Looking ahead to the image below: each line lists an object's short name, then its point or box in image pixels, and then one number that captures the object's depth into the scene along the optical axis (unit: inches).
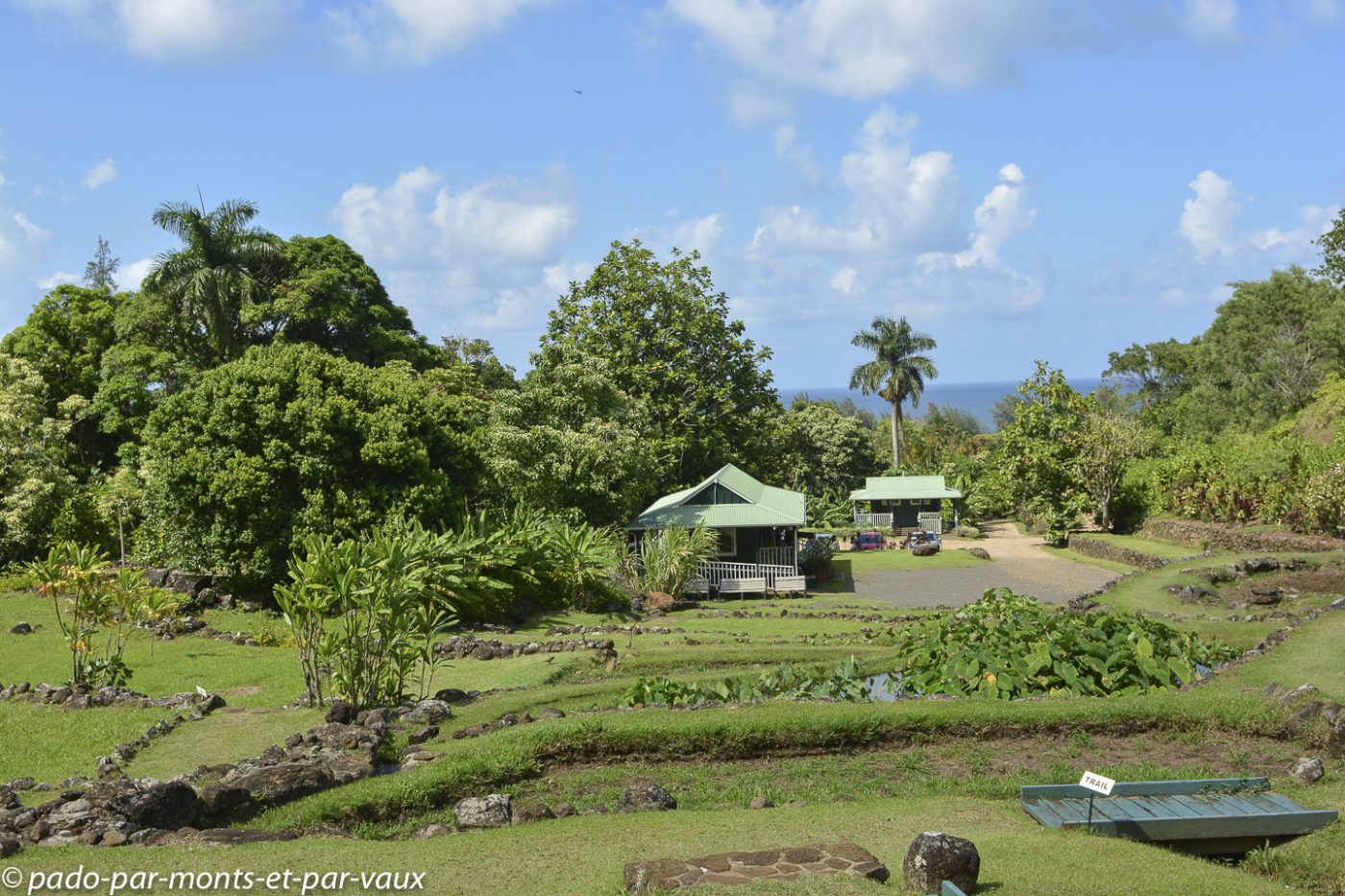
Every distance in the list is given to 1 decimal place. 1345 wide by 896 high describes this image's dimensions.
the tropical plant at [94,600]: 569.3
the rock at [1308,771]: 365.4
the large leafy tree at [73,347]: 1355.8
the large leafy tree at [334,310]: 1569.9
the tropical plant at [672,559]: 1027.9
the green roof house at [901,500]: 2022.6
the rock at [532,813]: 343.6
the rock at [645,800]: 354.9
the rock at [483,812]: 337.4
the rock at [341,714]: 465.4
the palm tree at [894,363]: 2559.1
